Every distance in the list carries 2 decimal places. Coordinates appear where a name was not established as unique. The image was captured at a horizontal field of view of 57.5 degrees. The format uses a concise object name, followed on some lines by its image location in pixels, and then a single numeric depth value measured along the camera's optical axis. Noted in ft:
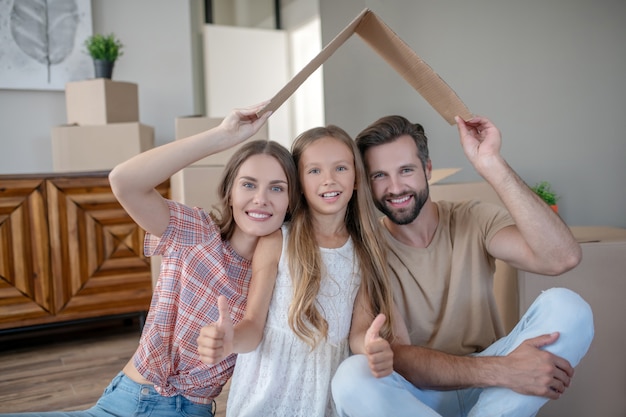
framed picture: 9.87
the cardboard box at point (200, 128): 8.03
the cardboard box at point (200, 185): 7.89
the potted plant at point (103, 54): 9.33
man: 3.66
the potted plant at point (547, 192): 6.55
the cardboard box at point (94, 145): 8.69
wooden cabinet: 8.32
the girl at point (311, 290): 3.90
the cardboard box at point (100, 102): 8.93
